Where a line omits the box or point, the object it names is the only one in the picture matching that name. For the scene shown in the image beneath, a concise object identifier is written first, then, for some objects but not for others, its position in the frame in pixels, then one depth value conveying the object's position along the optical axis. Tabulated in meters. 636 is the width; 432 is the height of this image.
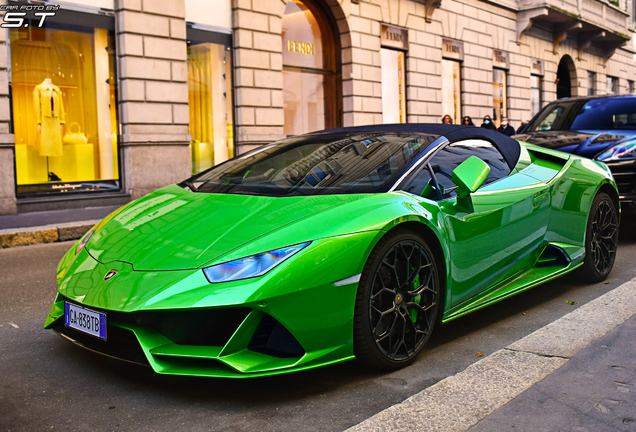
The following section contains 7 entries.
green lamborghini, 2.60
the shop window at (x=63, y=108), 11.23
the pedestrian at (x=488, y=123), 18.39
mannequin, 11.55
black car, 6.71
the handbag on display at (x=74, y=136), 12.02
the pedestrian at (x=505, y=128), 17.94
